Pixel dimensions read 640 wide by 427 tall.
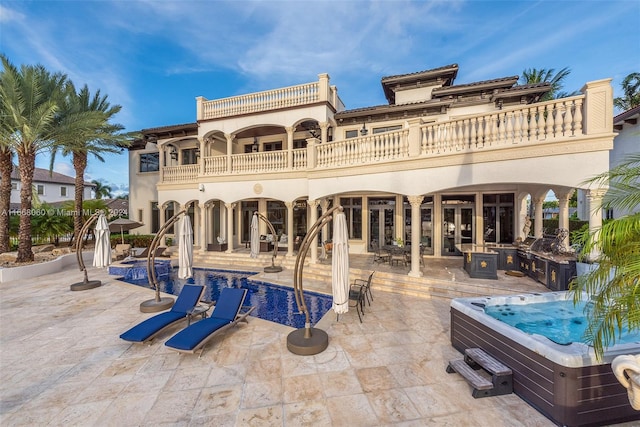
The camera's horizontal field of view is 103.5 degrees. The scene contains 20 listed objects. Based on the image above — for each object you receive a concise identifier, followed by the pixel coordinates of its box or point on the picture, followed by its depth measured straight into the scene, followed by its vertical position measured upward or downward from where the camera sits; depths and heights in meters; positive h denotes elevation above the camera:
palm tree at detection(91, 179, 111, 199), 43.84 +4.57
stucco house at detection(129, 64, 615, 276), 7.32 +2.20
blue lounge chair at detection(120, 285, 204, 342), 5.51 -2.57
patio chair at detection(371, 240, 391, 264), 12.19 -2.12
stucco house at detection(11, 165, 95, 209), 33.41 +4.09
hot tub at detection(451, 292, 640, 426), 3.36 -2.34
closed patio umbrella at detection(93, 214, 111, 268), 9.93 -1.16
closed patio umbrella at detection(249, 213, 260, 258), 12.62 -1.20
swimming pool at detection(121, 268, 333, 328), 7.69 -3.07
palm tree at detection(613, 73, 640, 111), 23.04 +11.28
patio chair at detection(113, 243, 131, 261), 15.41 -2.28
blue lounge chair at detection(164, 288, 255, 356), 4.98 -2.52
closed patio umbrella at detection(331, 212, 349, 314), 5.80 -1.20
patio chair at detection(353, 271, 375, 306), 7.56 -2.75
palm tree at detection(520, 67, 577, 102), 23.31 +12.78
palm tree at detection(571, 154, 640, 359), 2.45 -0.49
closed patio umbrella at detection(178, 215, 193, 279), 8.33 -1.15
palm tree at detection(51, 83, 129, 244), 13.16 +4.70
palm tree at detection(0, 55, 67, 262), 11.23 +4.45
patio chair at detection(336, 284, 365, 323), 7.16 -2.47
